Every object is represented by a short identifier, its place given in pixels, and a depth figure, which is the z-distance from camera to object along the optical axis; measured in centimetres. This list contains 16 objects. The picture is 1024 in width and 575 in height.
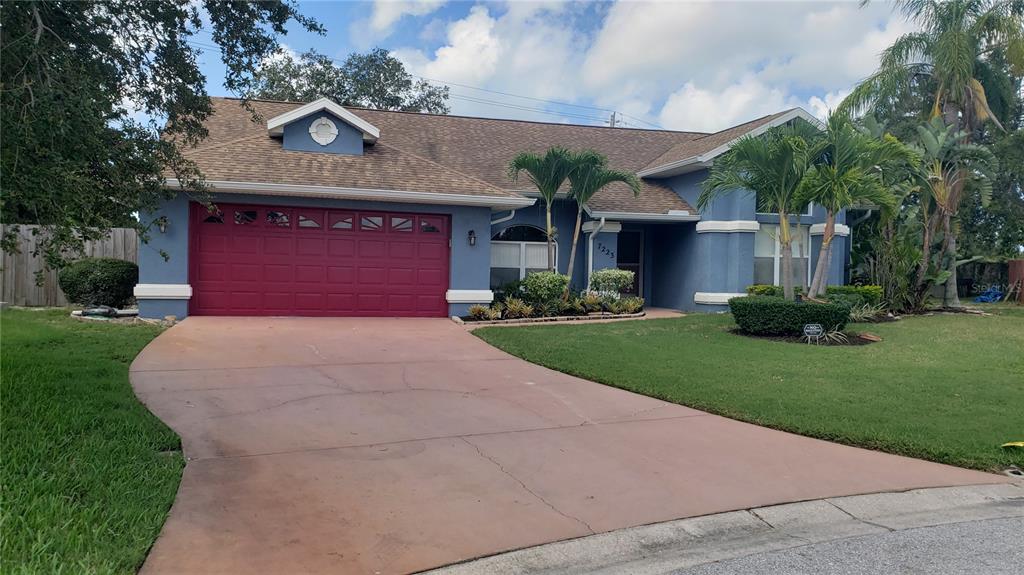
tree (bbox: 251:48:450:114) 2867
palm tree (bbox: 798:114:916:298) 1230
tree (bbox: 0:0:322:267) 522
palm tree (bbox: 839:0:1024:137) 1752
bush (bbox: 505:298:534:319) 1458
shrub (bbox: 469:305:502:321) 1433
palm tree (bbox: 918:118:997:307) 1620
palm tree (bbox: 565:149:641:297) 1502
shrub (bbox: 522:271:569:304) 1494
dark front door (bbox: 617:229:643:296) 1934
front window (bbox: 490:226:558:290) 1694
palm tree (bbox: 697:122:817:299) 1238
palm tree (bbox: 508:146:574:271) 1493
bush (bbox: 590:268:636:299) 1606
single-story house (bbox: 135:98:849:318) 1367
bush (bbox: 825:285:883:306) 1516
